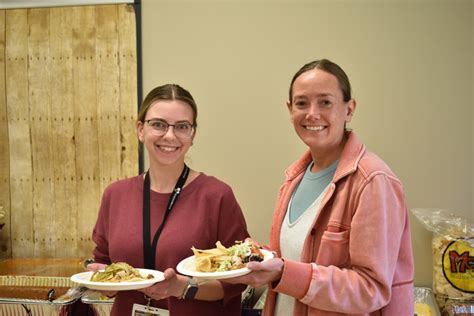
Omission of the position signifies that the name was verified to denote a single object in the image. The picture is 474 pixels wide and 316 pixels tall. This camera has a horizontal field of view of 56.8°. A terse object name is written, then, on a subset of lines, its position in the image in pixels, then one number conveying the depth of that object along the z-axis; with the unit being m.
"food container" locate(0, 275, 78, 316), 2.40
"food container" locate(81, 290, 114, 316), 2.45
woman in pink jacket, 1.27
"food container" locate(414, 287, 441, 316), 2.50
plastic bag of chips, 2.50
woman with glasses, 1.71
